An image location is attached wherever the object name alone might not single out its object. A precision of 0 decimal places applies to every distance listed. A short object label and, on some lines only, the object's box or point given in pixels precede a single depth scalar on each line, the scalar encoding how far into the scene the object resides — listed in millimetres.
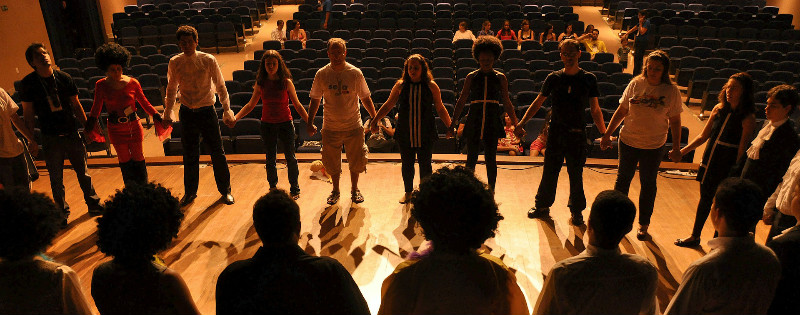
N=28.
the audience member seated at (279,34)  11305
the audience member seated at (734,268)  1974
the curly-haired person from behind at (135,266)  1885
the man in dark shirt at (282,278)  1773
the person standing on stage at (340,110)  4230
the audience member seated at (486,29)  10548
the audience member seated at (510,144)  5969
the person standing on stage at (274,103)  4332
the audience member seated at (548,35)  10977
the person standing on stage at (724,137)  3471
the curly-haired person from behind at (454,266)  1802
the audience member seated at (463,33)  10578
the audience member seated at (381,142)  6000
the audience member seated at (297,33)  10969
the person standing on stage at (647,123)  3662
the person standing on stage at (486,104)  4039
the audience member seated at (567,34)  10875
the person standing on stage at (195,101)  4309
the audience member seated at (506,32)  11016
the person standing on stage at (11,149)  3861
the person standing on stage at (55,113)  3994
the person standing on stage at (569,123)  3871
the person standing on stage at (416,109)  4180
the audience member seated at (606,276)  1907
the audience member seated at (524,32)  11094
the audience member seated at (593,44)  10289
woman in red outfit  4062
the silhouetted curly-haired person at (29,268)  1896
